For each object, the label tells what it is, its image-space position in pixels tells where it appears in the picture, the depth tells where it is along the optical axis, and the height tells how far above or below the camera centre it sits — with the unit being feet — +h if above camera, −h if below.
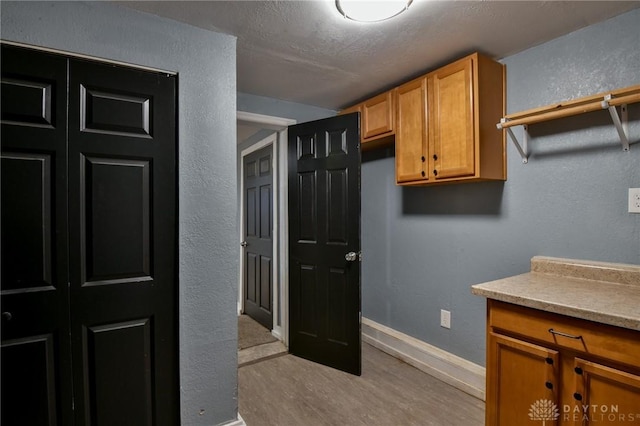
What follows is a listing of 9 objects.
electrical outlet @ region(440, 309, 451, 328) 7.91 -2.67
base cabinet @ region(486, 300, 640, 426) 3.78 -2.12
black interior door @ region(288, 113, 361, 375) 8.04 -0.78
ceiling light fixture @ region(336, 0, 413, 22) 4.79 +3.13
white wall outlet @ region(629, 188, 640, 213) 5.21 +0.17
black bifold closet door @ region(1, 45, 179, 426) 4.52 -0.45
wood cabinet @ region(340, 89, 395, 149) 8.22 +2.51
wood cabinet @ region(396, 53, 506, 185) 6.35 +1.87
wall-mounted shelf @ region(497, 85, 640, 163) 4.83 +1.67
